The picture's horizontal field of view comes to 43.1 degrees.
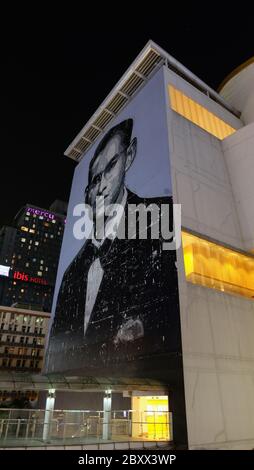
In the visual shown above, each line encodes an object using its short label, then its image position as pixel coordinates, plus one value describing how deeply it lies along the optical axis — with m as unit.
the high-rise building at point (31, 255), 115.69
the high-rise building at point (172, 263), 16.72
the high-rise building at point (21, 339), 69.44
